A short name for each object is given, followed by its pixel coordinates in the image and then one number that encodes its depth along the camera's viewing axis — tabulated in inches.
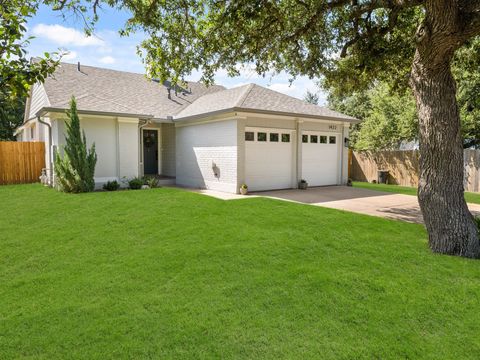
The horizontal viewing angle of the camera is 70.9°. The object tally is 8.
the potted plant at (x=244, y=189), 470.9
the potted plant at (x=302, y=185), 546.5
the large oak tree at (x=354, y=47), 219.8
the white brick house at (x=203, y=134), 497.4
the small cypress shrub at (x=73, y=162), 451.5
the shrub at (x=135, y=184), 521.3
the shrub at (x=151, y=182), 532.7
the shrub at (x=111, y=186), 506.9
